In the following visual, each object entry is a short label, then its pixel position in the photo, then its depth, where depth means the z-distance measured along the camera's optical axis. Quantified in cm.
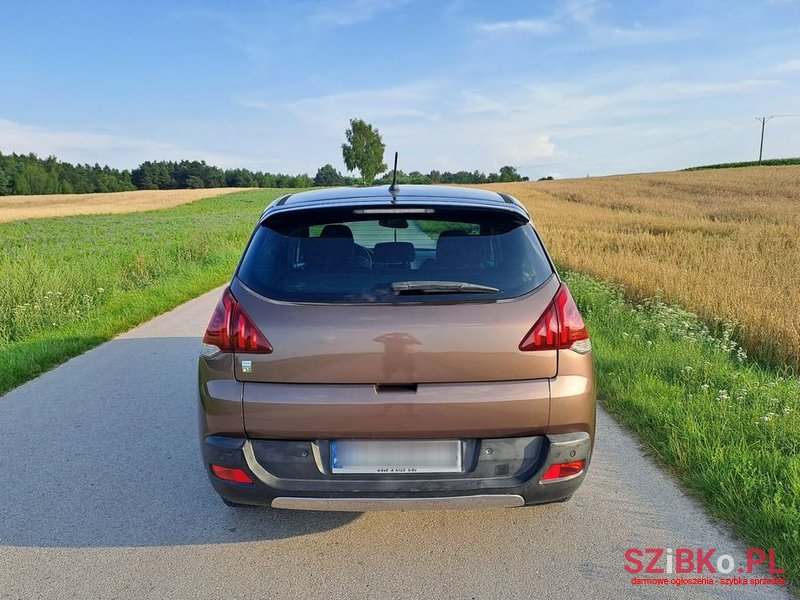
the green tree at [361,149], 9844
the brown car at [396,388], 244
